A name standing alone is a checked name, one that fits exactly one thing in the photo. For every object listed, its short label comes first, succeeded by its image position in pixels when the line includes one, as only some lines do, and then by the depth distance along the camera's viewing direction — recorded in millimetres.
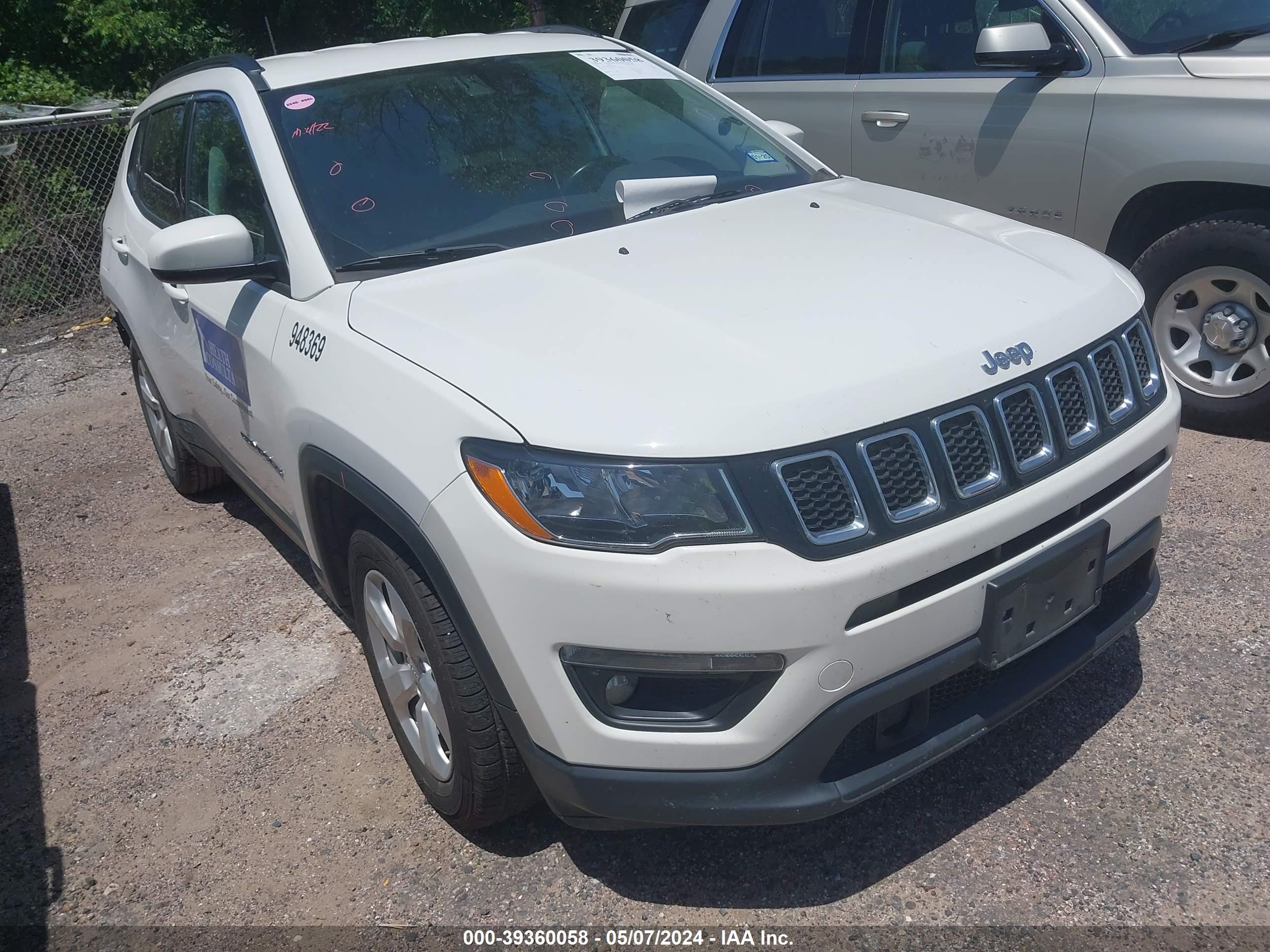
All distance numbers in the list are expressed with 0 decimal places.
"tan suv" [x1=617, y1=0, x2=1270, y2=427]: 4207
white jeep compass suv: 2090
